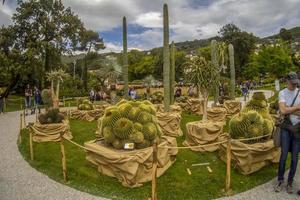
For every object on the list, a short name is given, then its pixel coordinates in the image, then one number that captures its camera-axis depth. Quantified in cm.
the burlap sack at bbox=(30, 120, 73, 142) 727
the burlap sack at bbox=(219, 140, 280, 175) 471
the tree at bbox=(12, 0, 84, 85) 1875
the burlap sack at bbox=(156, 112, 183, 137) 770
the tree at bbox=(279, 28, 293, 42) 5900
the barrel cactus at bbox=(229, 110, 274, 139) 520
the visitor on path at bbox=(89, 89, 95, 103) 1544
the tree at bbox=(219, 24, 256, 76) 3378
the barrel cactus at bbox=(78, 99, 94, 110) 1135
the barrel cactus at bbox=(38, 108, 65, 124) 767
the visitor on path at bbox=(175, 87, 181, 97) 1670
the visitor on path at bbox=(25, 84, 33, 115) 1351
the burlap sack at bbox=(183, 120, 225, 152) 641
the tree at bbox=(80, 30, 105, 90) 2737
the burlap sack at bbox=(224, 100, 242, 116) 1070
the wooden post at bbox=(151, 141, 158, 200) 369
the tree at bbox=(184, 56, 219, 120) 777
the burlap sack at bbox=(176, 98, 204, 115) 1135
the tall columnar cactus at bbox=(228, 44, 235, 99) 1231
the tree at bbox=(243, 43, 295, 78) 2827
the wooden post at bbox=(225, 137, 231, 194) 399
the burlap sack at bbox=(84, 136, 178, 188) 437
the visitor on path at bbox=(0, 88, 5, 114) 1361
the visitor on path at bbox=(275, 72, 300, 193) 375
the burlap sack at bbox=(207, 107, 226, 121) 901
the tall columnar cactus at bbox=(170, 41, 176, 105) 1138
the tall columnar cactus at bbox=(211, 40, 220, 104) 1066
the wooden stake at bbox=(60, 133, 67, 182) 464
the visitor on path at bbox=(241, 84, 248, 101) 1672
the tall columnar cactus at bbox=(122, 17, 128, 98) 997
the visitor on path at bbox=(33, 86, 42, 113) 1404
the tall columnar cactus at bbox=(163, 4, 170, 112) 779
